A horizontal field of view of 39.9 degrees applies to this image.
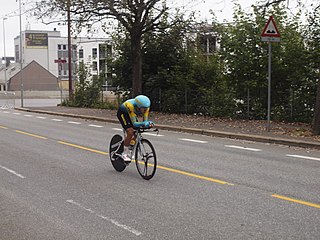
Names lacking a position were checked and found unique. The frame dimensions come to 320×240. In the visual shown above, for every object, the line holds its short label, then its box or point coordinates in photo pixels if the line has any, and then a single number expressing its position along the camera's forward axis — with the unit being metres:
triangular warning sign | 13.47
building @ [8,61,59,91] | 89.12
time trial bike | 7.82
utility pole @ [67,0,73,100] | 32.72
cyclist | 7.65
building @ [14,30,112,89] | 111.94
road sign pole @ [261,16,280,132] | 13.48
